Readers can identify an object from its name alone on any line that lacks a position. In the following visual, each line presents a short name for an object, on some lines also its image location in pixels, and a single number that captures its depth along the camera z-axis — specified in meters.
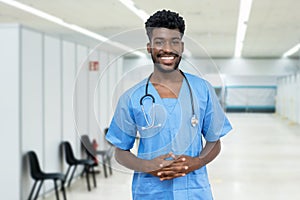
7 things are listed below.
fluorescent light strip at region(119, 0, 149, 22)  10.50
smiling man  1.64
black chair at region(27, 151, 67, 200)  5.66
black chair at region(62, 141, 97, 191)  6.91
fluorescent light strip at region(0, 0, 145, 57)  11.05
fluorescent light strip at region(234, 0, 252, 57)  10.38
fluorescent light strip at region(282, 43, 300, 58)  19.77
